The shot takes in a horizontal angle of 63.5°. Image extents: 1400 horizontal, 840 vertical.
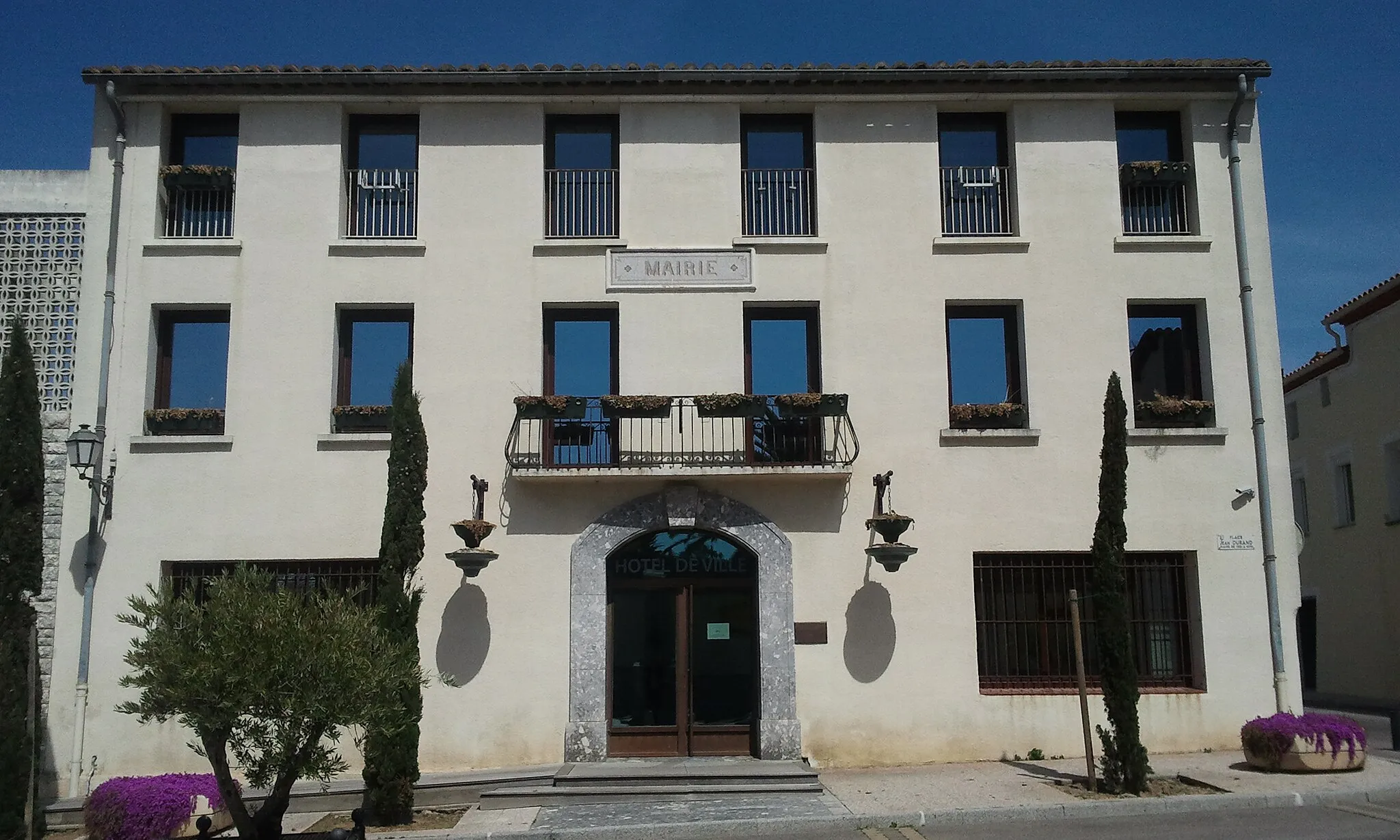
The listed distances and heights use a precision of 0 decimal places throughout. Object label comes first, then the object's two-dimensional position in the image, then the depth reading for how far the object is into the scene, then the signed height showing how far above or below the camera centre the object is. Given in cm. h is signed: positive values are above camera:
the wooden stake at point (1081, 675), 1193 -87
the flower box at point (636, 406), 1385 +234
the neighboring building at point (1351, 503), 2167 +176
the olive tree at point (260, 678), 852 -56
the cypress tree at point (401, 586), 1149 +16
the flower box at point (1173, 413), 1457 +229
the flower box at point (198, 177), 1476 +553
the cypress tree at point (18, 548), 1158 +61
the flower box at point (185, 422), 1424 +229
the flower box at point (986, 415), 1452 +228
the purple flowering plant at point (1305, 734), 1245 -157
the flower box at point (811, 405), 1388 +233
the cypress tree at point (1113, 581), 1180 +12
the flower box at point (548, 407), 1382 +233
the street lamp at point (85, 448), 1321 +183
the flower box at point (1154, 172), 1503 +553
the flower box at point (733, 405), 1388 +234
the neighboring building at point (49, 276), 1420 +415
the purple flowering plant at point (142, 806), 1141 -202
